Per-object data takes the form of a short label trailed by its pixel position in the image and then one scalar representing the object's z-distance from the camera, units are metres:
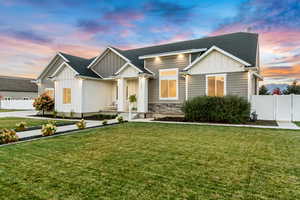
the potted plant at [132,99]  12.93
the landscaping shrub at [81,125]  8.58
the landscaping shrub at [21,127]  8.05
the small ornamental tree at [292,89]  21.11
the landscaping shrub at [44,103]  15.63
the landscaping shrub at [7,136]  5.80
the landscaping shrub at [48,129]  6.94
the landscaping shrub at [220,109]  10.23
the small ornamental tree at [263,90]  22.47
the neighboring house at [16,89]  34.06
